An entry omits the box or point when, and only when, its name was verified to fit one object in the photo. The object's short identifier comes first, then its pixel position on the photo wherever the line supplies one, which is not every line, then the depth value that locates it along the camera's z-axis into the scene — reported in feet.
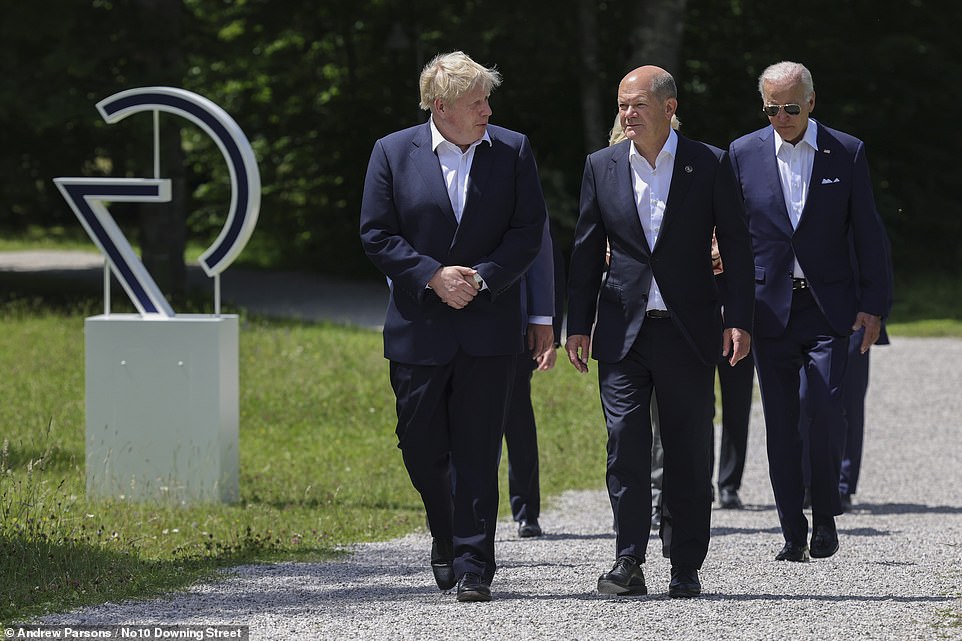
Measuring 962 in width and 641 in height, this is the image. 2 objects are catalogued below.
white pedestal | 57.52
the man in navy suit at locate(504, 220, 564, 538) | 52.80
